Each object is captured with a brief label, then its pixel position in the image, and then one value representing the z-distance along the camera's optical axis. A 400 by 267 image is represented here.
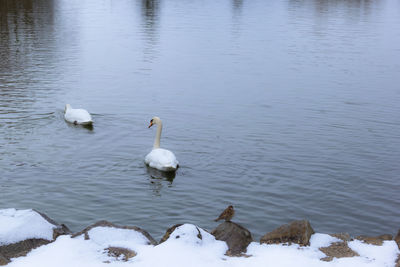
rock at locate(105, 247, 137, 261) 9.12
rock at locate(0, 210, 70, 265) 9.16
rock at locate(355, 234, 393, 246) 9.95
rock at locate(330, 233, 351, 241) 10.23
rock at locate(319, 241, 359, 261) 9.39
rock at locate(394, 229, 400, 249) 10.21
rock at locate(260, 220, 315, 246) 9.88
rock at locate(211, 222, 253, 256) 9.75
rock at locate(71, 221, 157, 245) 9.85
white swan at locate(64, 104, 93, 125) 19.80
